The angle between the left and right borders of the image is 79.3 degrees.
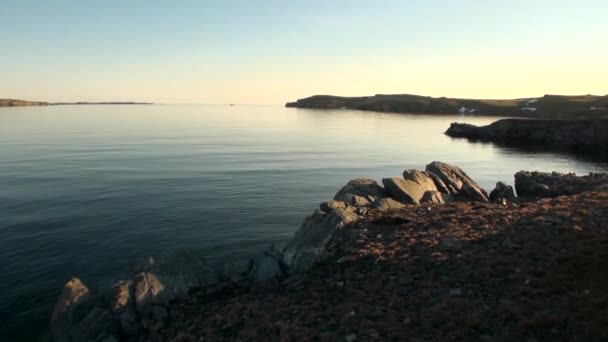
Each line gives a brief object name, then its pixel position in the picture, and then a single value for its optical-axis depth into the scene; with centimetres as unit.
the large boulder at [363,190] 2727
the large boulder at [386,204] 2367
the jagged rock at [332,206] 2181
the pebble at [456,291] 1199
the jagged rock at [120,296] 1505
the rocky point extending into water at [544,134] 8588
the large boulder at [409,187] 2678
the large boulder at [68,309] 1463
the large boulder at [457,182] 3168
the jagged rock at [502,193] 3081
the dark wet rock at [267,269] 1683
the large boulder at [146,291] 1500
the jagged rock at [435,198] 2709
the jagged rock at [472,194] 3143
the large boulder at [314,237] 1705
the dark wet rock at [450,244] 1548
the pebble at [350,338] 1055
